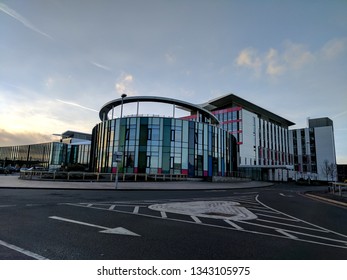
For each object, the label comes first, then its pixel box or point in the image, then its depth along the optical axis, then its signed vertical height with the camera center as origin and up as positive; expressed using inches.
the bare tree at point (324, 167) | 3224.9 +117.5
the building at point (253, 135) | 2600.9 +490.6
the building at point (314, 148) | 3427.7 +428.0
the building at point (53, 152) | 3388.3 +289.9
